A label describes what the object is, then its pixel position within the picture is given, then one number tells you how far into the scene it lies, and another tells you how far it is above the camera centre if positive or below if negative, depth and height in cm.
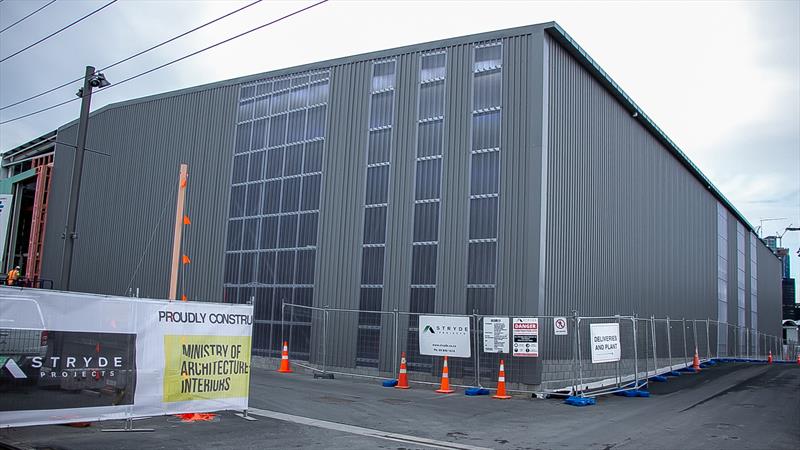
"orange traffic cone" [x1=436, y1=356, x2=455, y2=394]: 1769 -195
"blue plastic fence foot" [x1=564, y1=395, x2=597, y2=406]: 1543 -199
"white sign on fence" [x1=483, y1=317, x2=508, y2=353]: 1772 -59
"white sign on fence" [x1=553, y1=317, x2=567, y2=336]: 1691 -26
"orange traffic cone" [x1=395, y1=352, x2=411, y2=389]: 1848 -192
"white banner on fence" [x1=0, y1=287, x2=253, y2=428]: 878 -91
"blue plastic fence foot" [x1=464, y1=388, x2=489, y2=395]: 1730 -210
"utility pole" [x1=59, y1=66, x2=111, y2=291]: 1514 +268
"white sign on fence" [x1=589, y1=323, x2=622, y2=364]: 1636 -61
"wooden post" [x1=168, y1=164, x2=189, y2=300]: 1407 +170
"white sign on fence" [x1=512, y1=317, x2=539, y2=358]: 1709 -61
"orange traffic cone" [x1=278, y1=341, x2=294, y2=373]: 2255 -208
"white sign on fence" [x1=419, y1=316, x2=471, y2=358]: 1797 -70
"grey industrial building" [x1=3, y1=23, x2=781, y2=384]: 2036 +453
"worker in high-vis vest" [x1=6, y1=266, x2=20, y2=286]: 1553 +35
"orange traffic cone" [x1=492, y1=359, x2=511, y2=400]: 1685 -186
